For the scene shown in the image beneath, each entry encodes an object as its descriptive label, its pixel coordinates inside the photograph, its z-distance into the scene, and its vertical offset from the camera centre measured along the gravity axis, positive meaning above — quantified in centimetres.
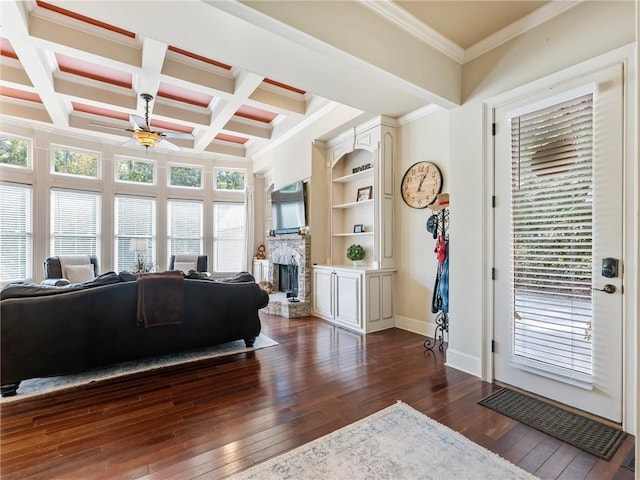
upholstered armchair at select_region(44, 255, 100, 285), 561 -57
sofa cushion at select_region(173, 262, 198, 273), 722 -66
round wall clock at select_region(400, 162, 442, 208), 424 +78
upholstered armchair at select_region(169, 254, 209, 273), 724 -57
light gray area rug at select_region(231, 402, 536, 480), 173 -134
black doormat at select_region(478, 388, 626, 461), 199 -134
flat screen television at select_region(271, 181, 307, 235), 589 +62
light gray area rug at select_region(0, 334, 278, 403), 279 -137
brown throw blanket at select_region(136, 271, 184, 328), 317 -64
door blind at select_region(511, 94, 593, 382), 236 +0
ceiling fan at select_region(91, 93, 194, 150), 455 +165
